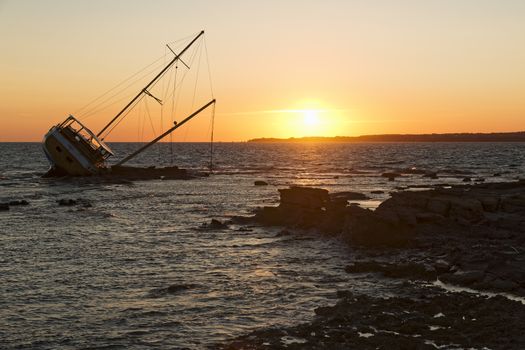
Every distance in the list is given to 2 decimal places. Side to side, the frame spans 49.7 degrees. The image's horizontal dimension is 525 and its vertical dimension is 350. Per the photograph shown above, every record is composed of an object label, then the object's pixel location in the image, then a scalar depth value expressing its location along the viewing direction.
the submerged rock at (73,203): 42.32
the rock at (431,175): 71.14
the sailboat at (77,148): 61.31
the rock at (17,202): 42.84
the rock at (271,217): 32.79
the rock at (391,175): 69.26
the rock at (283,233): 29.41
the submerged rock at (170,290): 18.17
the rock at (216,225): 32.06
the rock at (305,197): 33.25
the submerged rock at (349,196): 44.97
